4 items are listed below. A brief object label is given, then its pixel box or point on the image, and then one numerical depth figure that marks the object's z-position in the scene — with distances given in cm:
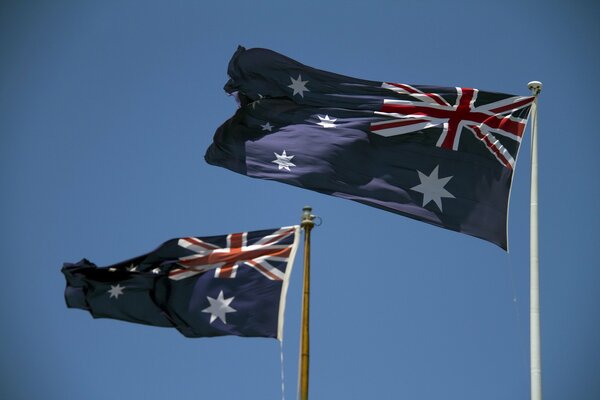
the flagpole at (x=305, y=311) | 2012
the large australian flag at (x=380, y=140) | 2203
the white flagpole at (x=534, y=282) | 1875
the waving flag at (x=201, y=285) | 2247
